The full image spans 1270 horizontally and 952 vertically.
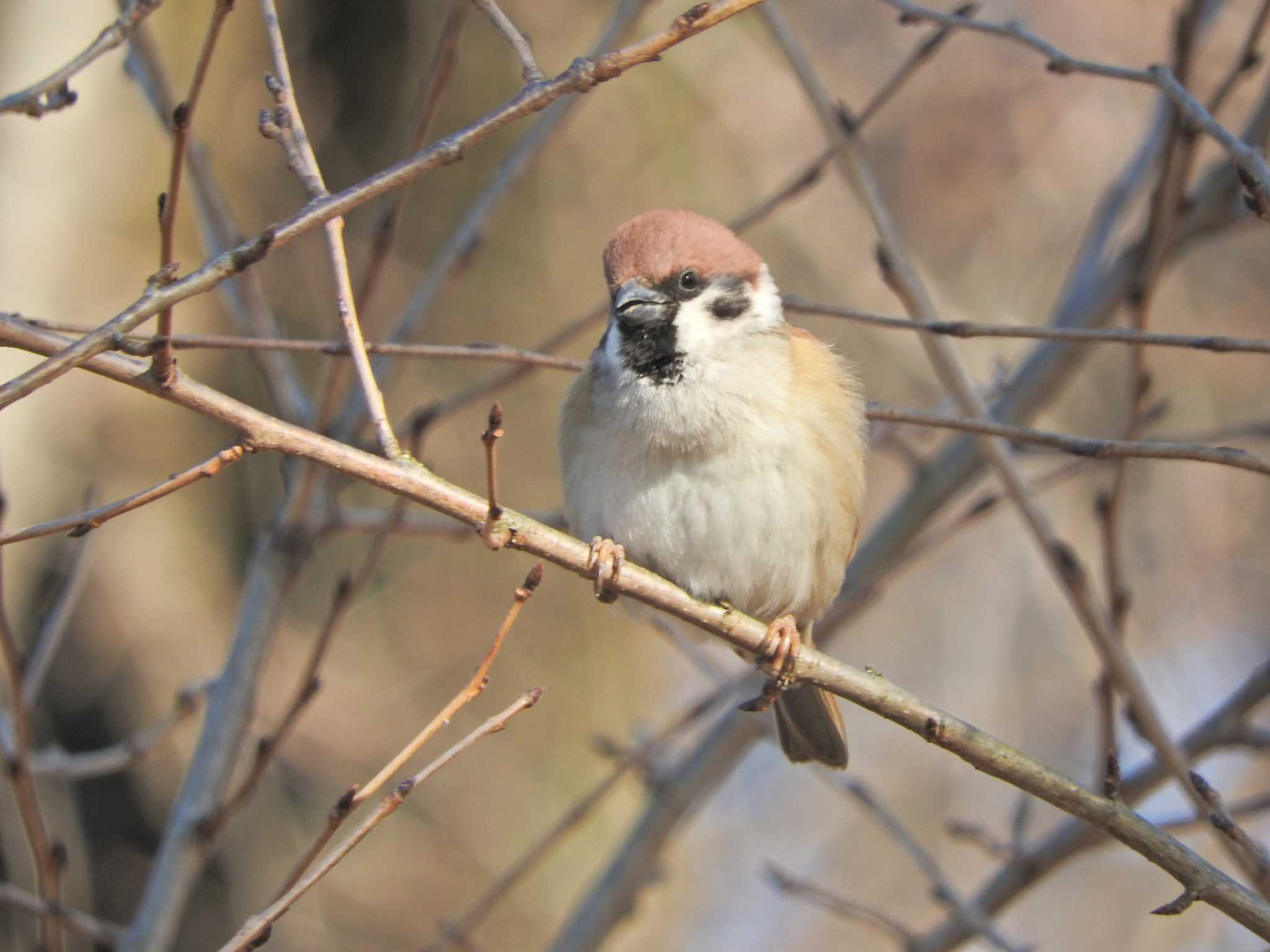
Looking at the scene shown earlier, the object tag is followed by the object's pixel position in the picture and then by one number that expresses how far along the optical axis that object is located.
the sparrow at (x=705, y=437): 5.30
